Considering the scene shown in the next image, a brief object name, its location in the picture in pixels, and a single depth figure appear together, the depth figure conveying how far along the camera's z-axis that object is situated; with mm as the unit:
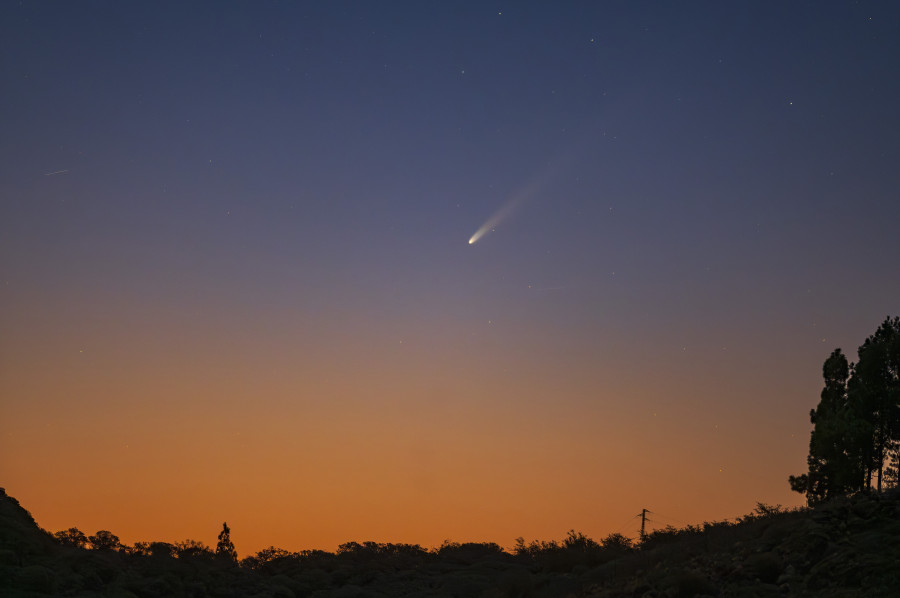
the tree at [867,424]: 38438
